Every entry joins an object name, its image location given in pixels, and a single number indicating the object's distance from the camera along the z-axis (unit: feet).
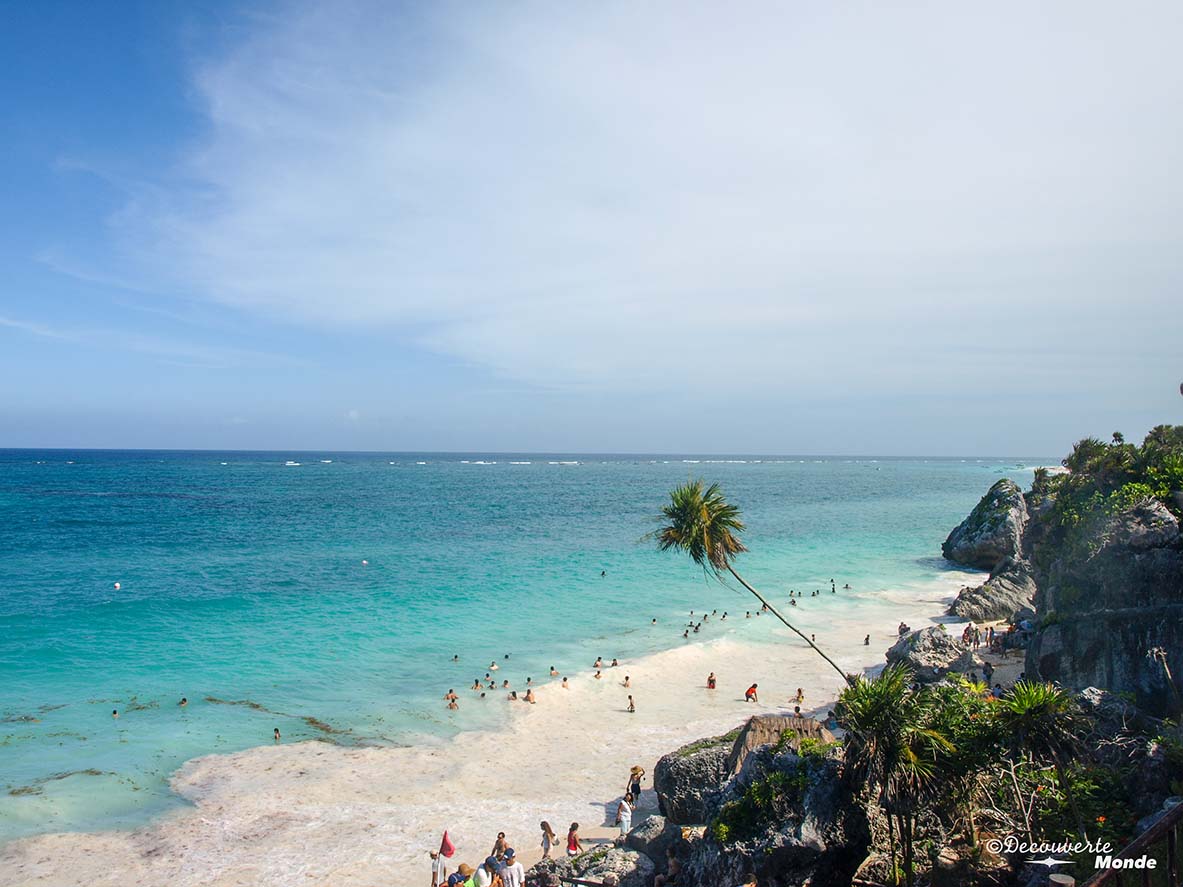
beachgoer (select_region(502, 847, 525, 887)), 54.39
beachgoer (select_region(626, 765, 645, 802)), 73.10
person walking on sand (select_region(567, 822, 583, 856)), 62.03
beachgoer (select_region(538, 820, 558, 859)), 63.93
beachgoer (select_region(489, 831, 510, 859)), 60.23
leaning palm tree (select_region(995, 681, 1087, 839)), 38.55
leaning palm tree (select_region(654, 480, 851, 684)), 72.90
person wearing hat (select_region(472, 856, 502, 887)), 56.08
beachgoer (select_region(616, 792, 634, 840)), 66.28
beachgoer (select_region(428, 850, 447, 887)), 60.54
